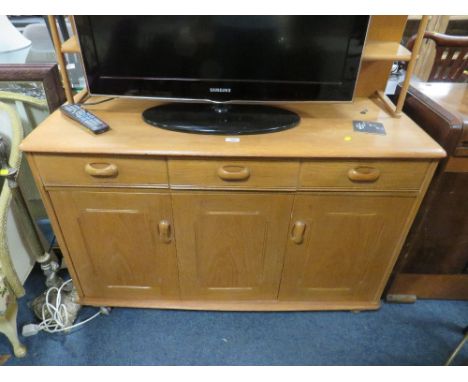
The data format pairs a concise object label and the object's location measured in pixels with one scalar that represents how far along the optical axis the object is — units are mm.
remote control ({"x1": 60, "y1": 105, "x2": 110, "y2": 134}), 950
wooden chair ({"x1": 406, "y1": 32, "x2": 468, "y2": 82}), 1410
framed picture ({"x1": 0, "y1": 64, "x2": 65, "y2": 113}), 1157
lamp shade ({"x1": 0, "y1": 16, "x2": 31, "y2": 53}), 1169
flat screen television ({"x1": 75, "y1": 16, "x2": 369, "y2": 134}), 899
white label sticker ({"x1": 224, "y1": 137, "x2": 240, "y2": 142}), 938
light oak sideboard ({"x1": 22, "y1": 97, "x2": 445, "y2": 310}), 916
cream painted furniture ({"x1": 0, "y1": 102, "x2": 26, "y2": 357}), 1018
